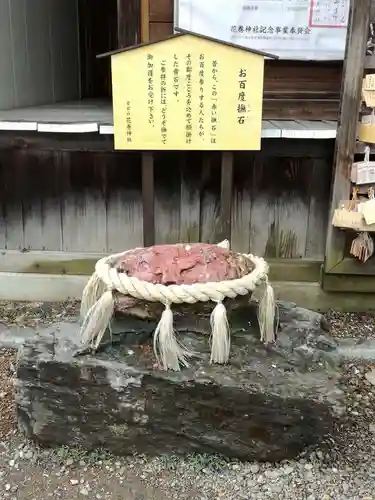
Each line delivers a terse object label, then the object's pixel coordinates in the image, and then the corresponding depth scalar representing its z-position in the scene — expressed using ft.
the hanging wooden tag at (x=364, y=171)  11.88
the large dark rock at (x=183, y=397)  7.83
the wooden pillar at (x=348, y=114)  11.09
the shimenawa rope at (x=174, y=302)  7.82
